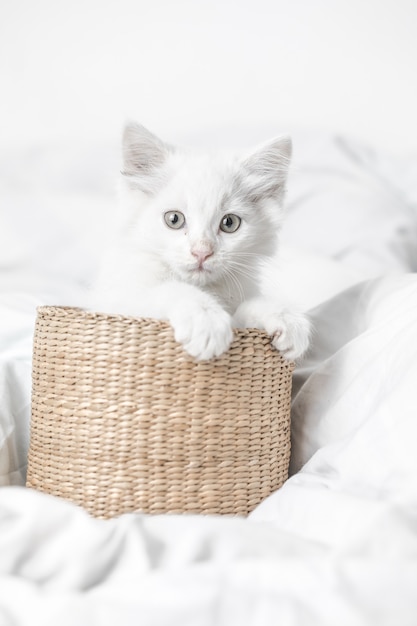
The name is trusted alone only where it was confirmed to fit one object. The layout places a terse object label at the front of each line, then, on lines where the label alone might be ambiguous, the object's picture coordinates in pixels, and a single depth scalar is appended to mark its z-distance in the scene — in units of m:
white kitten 0.66
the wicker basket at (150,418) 0.63
